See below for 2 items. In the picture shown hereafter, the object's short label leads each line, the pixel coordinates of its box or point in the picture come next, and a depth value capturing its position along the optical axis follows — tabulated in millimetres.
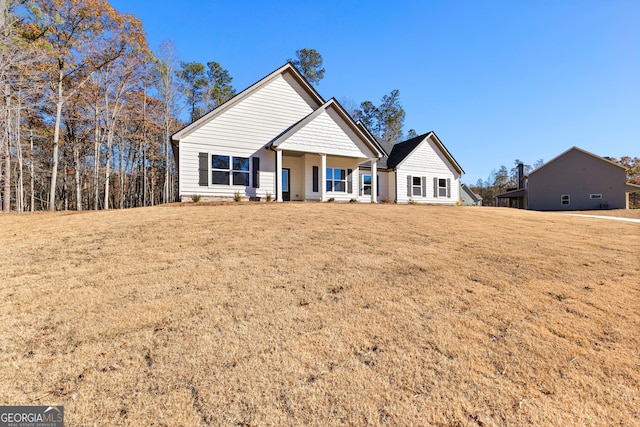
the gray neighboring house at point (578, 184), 28625
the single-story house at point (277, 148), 13688
